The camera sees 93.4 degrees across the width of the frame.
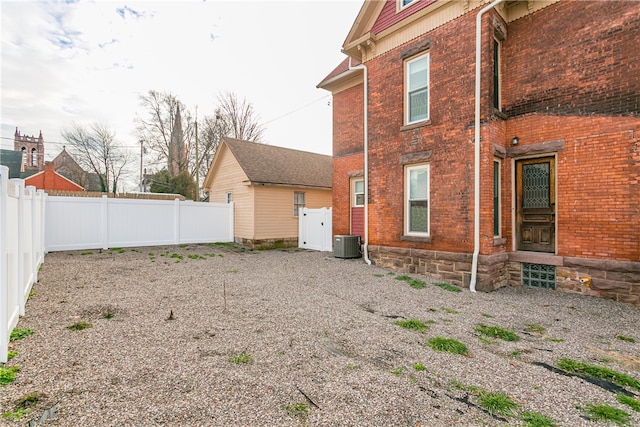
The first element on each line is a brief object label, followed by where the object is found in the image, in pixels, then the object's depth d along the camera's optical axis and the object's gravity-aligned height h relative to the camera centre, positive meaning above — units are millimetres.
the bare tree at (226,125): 30031 +9192
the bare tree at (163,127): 29891 +8903
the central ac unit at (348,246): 10891 -1125
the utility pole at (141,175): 30525 +4243
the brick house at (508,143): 5945 +1699
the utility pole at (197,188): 24945 +2273
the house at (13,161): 32688 +6035
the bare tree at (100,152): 31547 +6951
